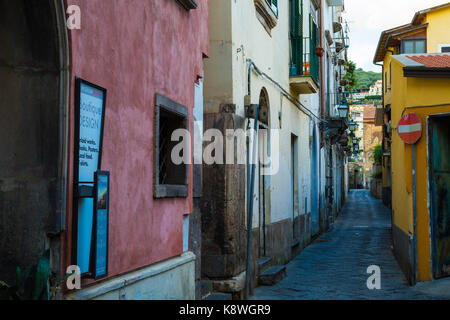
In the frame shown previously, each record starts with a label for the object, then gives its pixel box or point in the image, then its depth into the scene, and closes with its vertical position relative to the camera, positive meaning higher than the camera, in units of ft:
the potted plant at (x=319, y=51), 54.39 +12.64
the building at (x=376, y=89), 331.28 +57.99
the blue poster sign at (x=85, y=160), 13.76 +0.71
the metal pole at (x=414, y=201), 30.42 -0.62
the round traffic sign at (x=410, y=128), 30.14 +3.13
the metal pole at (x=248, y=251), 25.02 -2.74
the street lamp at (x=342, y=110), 71.97 +9.59
